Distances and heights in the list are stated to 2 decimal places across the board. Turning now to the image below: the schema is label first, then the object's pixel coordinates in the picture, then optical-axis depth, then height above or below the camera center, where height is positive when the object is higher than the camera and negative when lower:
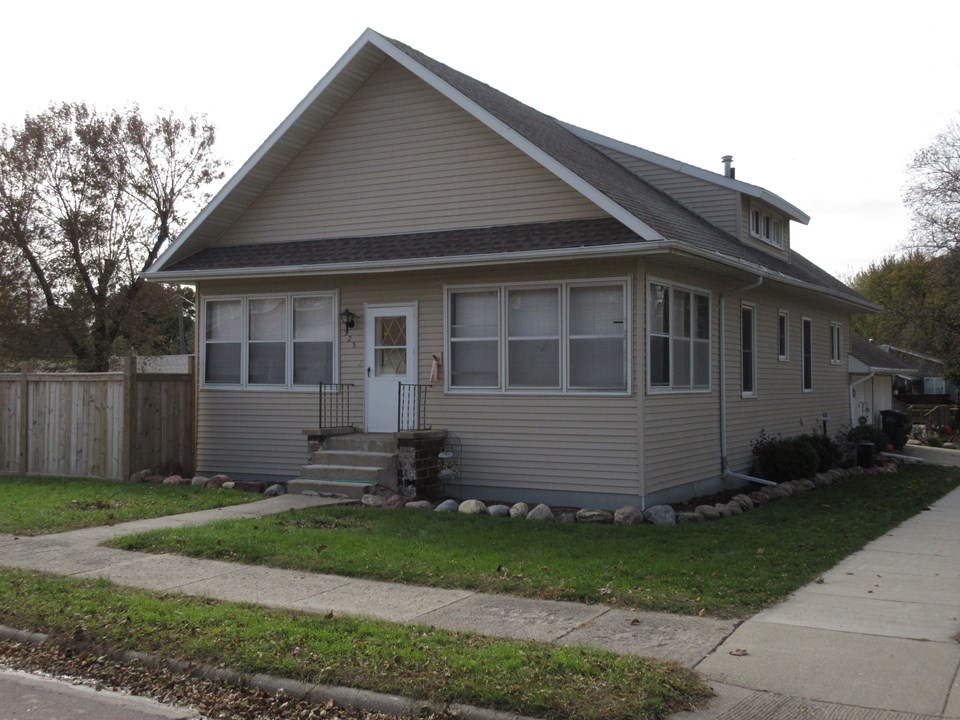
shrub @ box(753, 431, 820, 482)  16.31 -1.06
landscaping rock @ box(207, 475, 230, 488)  15.08 -1.30
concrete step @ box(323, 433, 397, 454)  14.02 -0.66
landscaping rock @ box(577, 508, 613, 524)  12.06 -1.49
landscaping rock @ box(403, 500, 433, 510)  12.77 -1.43
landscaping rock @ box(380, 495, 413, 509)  13.03 -1.41
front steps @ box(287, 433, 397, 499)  13.64 -0.99
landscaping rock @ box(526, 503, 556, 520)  12.22 -1.47
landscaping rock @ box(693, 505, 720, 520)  12.49 -1.48
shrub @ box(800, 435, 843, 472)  18.23 -1.03
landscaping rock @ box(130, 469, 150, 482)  15.51 -1.26
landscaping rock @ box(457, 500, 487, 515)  12.49 -1.43
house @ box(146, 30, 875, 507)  13.07 +1.54
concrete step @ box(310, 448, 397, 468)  13.75 -0.87
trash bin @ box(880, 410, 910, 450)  25.44 -0.81
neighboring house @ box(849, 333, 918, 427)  24.53 +0.53
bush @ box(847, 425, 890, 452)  21.92 -0.86
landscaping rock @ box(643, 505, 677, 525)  11.99 -1.47
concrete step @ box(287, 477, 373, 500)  13.52 -1.27
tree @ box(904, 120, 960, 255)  36.34 +7.50
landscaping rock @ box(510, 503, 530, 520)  12.38 -1.45
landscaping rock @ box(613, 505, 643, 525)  11.97 -1.47
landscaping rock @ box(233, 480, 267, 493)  14.86 -1.36
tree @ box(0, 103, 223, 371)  31.83 +6.11
